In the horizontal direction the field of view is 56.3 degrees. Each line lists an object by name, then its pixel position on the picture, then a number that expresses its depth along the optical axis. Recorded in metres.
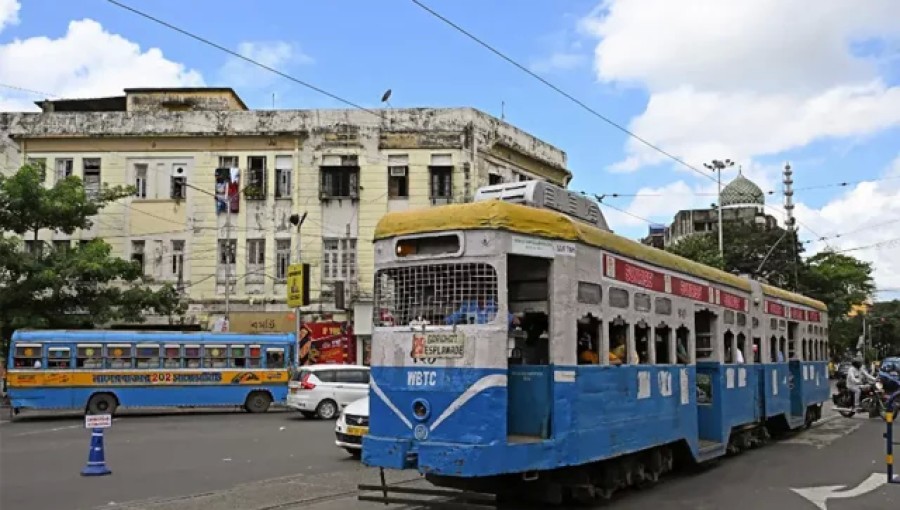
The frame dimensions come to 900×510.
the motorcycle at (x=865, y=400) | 21.33
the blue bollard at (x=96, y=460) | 12.27
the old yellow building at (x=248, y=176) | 32.12
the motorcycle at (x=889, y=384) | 18.20
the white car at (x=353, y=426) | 13.71
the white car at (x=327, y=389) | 22.59
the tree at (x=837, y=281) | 51.19
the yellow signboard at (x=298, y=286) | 28.92
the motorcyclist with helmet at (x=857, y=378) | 22.84
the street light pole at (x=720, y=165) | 46.56
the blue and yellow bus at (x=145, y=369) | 23.12
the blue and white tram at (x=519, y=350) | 7.82
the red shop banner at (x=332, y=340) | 31.62
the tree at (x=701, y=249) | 45.25
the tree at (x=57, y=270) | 27.16
